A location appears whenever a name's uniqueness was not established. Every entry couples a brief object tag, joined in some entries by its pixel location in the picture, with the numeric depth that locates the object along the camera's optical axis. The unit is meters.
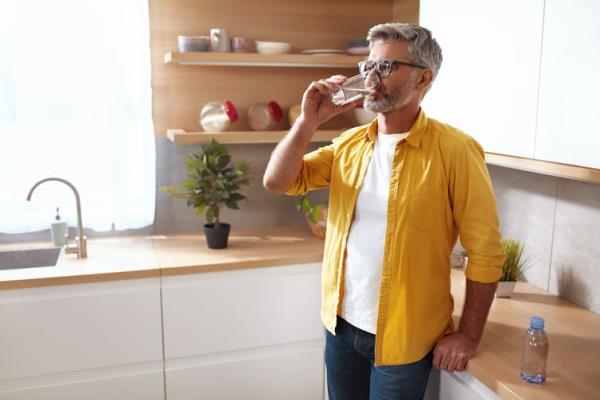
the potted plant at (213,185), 2.44
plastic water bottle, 1.37
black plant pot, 2.46
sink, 2.44
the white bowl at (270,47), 2.53
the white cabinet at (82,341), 2.06
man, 1.47
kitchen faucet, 2.32
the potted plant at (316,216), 2.63
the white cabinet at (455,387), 1.46
